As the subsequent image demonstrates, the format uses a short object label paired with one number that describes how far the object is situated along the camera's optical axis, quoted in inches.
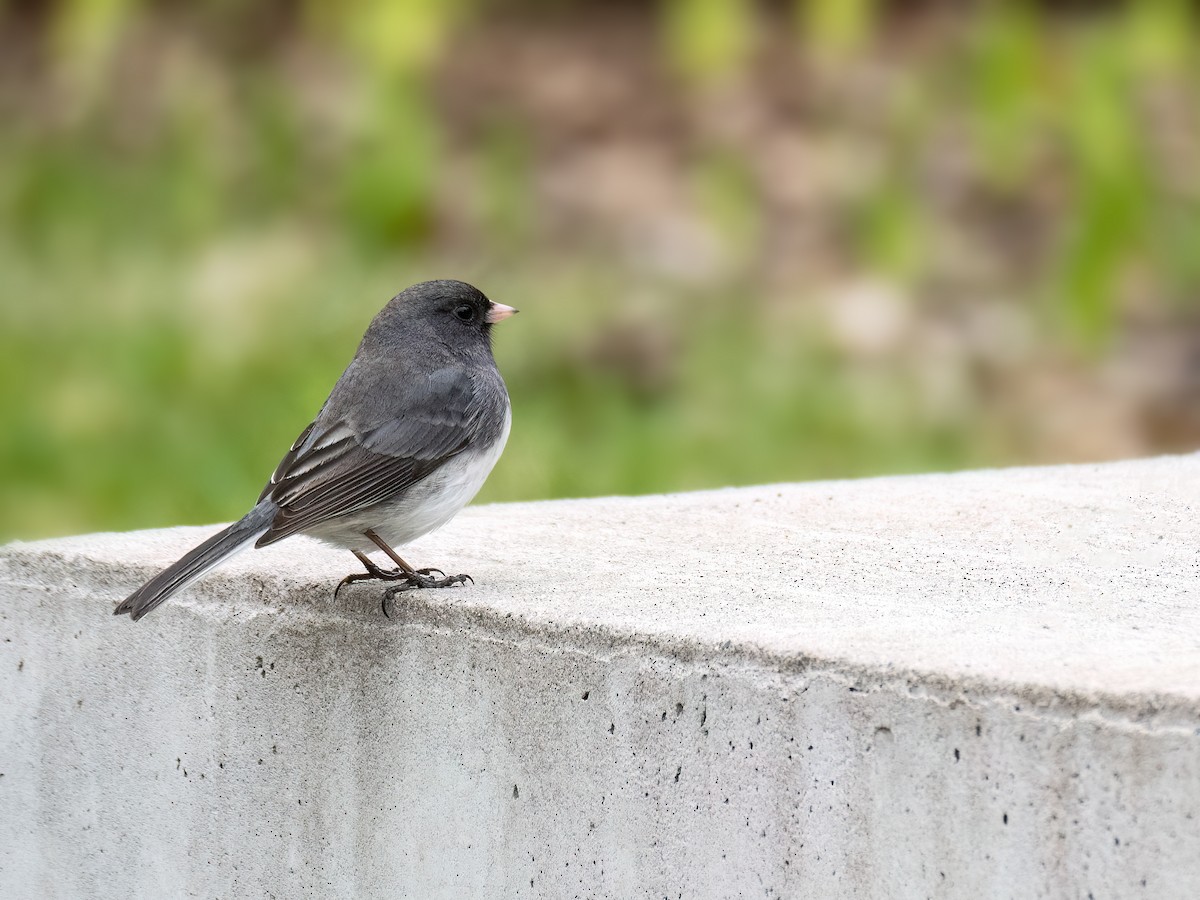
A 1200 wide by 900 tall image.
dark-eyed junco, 192.8
